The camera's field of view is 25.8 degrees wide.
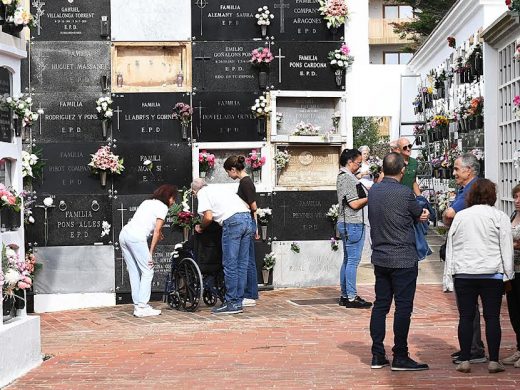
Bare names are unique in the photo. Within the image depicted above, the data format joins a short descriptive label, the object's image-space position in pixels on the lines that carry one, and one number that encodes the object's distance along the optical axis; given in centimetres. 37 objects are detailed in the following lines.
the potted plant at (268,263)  1409
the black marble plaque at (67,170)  1370
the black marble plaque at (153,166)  1384
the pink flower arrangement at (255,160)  1397
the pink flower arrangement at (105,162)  1358
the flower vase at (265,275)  1410
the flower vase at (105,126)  1369
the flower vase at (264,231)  1412
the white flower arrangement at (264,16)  1397
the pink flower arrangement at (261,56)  1387
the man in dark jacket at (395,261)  858
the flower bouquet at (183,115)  1373
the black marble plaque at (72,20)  1368
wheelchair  1256
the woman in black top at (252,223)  1271
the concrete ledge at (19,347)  838
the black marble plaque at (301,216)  1418
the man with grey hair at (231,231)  1224
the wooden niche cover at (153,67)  1384
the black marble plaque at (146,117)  1380
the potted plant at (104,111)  1362
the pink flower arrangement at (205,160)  1386
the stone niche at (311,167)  1435
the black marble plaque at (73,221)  1373
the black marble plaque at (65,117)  1370
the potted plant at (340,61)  1402
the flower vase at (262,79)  1397
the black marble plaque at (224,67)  1395
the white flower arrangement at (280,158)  1408
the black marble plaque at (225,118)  1394
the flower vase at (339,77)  1411
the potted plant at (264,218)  1404
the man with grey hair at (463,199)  880
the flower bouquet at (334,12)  1398
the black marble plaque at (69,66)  1369
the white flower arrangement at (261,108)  1395
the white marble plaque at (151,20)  1380
